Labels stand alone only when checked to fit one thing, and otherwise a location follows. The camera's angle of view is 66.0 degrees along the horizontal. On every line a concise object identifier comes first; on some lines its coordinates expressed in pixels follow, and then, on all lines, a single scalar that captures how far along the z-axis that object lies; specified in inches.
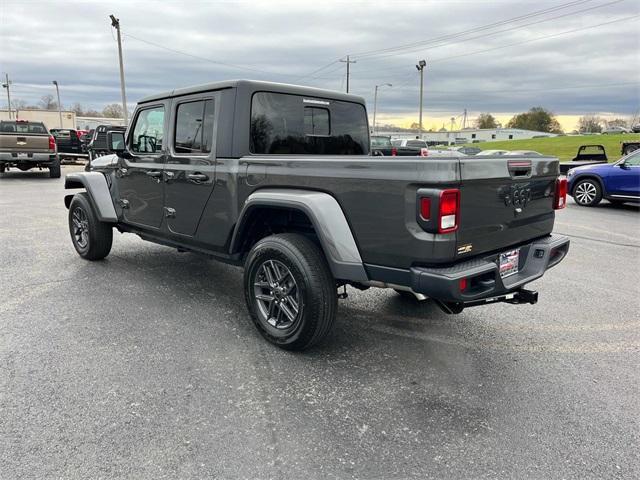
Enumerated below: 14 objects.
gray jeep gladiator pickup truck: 114.2
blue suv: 441.4
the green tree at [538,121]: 4311.0
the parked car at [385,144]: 813.1
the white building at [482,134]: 4335.6
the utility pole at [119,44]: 1122.8
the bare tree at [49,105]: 3961.6
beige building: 2375.5
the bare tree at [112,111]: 4131.4
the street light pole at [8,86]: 3280.0
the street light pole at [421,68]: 1794.0
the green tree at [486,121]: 4980.3
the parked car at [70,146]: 910.4
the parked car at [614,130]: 3439.7
